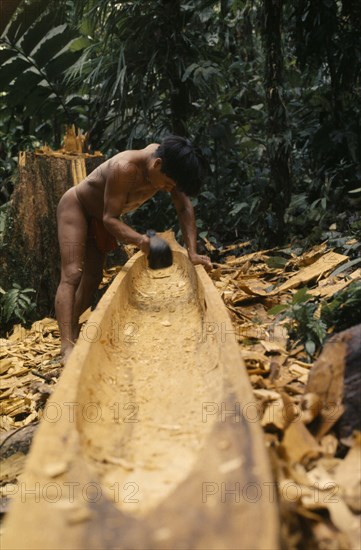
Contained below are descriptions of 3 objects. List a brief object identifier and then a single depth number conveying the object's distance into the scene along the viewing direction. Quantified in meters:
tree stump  4.25
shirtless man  3.06
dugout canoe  0.86
